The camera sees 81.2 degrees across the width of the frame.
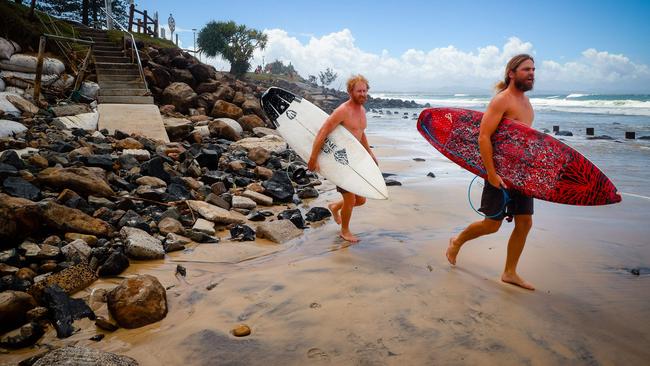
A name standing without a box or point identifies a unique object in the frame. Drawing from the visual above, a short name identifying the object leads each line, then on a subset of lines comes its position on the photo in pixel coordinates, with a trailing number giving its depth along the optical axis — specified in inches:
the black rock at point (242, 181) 259.4
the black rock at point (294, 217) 192.9
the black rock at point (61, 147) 249.2
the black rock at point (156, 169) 225.9
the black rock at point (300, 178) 287.3
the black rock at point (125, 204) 178.4
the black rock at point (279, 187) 238.2
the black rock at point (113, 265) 125.5
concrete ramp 354.2
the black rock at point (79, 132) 313.3
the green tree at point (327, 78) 2952.8
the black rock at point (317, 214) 205.9
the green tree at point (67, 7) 1156.5
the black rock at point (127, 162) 238.7
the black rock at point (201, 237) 163.8
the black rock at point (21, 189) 166.6
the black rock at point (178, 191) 201.3
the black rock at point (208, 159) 274.8
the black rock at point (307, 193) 256.3
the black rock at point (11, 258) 121.3
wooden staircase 482.3
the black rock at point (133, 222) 159.9
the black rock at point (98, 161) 221.3
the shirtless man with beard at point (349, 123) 160.2
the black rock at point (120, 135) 323.6
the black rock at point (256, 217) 199.3
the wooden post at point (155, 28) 1113.8
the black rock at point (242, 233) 170.1
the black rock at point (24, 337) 88.8
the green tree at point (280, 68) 3093.8
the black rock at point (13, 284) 109.4
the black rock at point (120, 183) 205.9
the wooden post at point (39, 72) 413.7
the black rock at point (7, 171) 176.4
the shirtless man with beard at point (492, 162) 117.6
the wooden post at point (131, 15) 913.8
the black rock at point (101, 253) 131.4
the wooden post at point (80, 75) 470.1
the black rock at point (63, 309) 95.2
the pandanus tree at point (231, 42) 1627.7
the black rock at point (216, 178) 243.3
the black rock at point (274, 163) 316.8
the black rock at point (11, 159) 193.5
